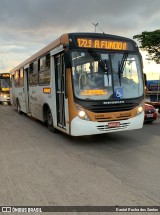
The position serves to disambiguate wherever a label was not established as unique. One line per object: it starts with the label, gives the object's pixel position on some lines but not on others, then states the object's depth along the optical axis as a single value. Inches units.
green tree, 932.5
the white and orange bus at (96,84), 190.5
